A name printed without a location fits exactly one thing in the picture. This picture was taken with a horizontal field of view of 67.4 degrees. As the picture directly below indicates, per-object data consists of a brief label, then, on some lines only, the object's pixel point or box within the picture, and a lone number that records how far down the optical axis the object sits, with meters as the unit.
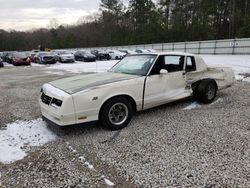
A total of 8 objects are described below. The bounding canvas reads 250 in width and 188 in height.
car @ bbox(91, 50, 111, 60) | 23.66
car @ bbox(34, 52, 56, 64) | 19.87
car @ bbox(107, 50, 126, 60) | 23.19
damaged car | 3.41
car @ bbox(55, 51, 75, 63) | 20.37
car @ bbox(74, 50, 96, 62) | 21.27
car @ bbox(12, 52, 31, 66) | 18.96
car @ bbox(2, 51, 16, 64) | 20.68
